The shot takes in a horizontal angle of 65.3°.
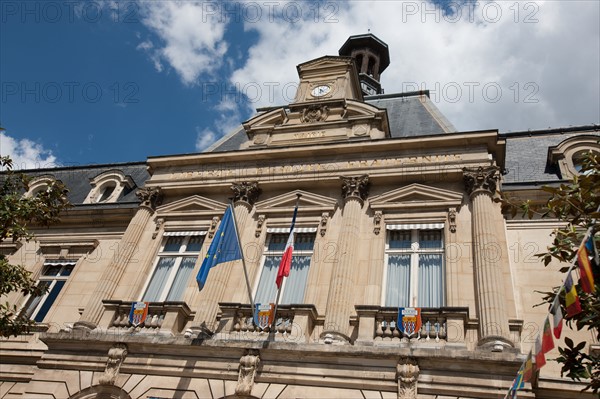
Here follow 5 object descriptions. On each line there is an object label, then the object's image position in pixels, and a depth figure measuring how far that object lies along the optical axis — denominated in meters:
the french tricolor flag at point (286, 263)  11.26
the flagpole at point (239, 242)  11.18
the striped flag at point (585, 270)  5.96
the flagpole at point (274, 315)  10.97
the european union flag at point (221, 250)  11.77
